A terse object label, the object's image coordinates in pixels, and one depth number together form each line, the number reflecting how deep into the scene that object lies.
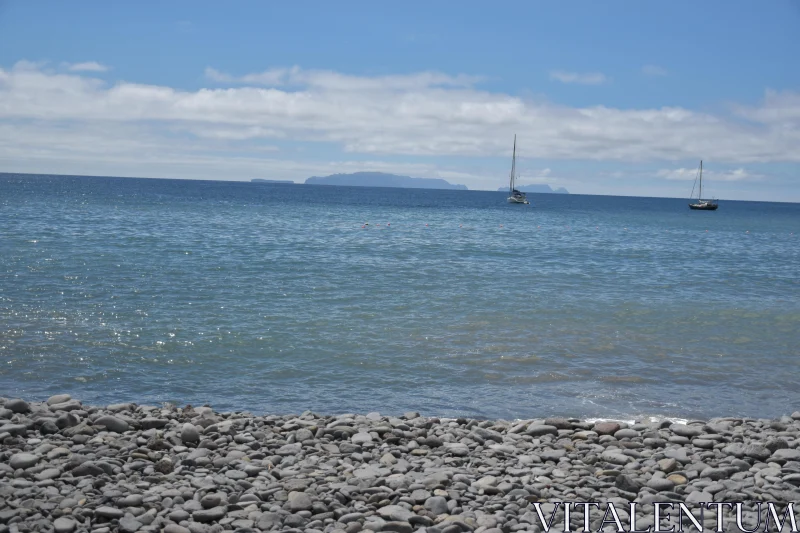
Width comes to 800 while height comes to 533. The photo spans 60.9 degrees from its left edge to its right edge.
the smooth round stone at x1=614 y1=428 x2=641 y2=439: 8.26
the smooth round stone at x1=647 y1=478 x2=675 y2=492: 6.55
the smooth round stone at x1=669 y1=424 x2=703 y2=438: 8.33
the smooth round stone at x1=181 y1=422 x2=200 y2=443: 7.67
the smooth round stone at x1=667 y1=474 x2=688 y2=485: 6.77
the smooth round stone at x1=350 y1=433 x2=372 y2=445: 7.79
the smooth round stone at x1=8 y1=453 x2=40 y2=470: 6.73
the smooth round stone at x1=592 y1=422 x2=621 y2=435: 8.38
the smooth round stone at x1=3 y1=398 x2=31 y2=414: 8.41
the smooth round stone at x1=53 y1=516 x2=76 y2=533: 5.49
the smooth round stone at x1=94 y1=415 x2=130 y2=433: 7.97
